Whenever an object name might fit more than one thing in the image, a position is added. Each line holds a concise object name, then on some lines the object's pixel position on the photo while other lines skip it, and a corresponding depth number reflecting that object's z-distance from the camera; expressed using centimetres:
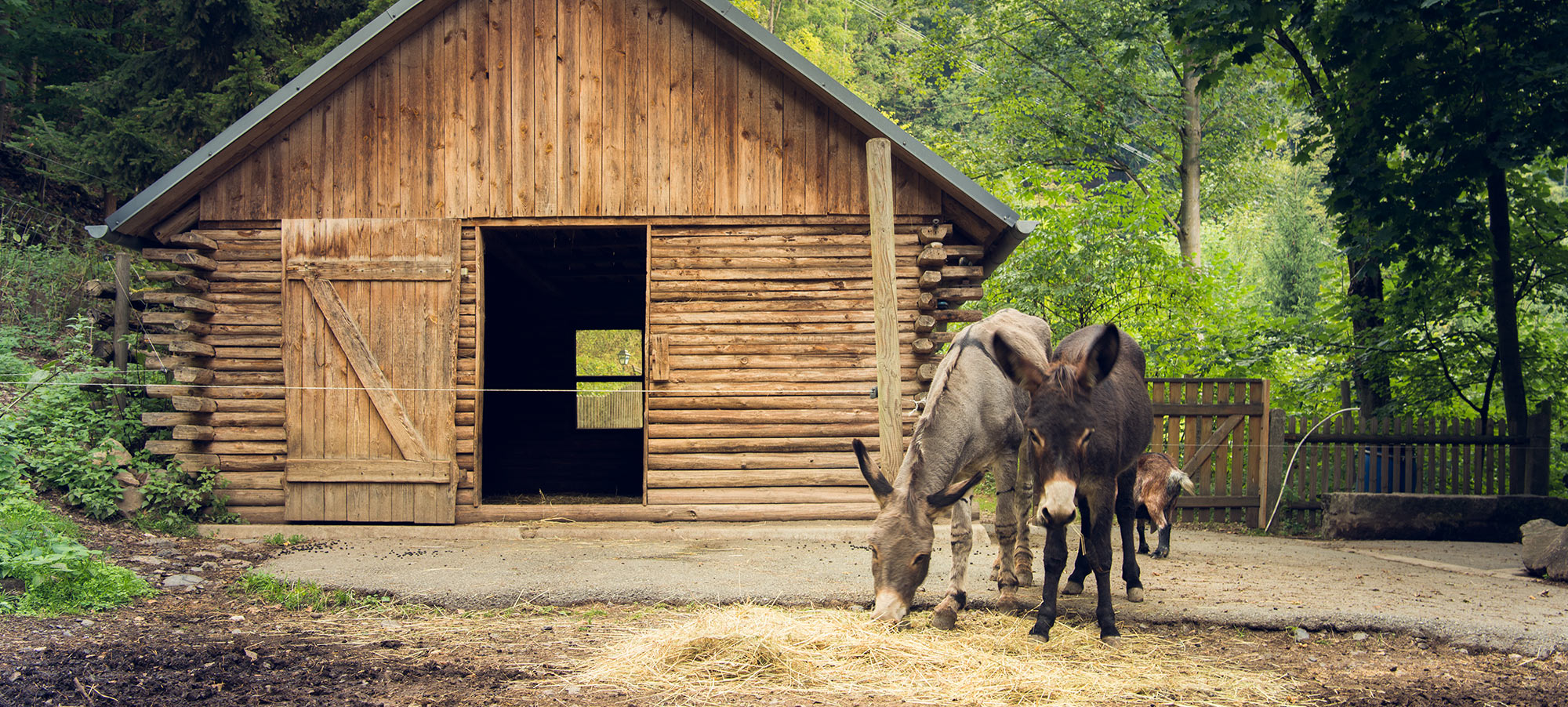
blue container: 1005
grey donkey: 500
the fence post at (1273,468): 1012
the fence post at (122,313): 992
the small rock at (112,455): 863
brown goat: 788
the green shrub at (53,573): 547
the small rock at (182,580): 650
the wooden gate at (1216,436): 1027
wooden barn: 893
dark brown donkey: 459
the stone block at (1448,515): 938
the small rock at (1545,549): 719
